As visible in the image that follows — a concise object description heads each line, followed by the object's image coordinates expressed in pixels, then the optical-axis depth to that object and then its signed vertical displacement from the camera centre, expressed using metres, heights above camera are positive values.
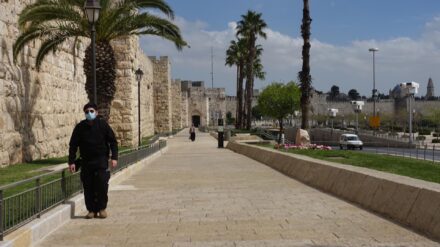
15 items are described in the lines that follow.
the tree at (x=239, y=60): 59.25 +5.92
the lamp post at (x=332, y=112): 69.31 +0.40
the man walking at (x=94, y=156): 7.55 -0.54
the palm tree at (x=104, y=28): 16.20 +2.60
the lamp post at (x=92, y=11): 11.20 +2.02
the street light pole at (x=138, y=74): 26.22 +1.87
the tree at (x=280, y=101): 69.12 +1.71
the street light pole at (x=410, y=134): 45.90 -1.53
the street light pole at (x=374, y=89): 65.99 +3.04
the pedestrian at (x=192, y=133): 45.38 -1.42
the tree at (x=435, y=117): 77.99 -0.22
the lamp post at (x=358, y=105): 60.50 +1.04
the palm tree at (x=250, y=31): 51.81 +7.70
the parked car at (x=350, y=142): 45.97 -2.15
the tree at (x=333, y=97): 183.12 +5.97
